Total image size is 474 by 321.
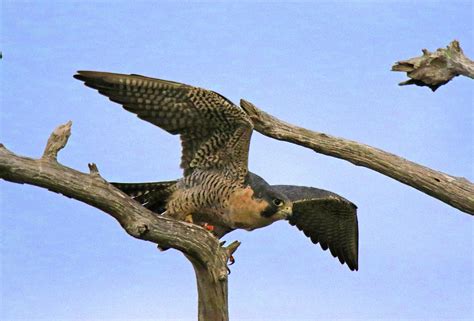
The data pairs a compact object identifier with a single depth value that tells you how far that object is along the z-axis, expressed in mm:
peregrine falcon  15562
